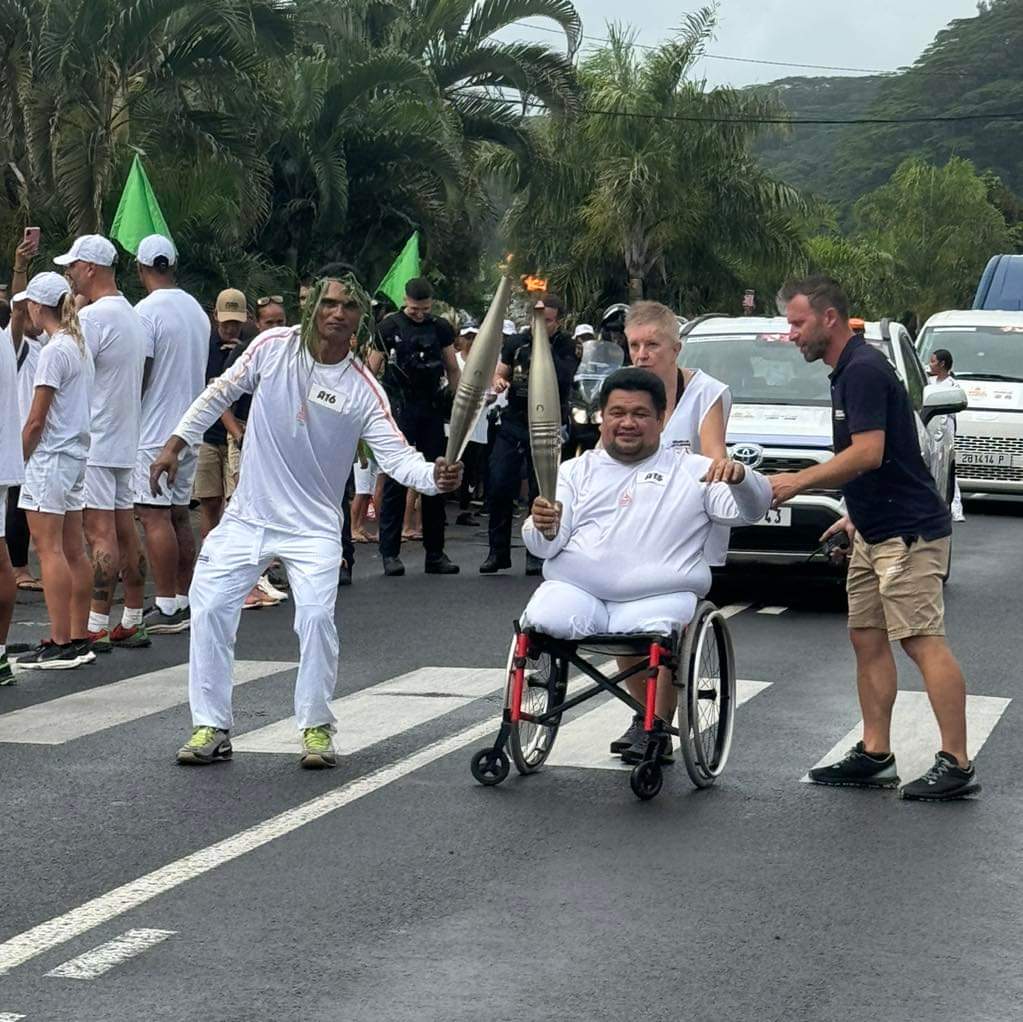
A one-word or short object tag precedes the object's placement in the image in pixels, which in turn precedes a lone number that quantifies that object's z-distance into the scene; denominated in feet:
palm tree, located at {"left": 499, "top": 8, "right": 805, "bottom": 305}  135.64
